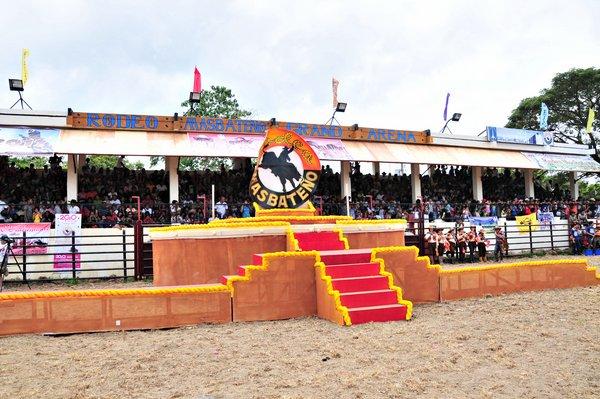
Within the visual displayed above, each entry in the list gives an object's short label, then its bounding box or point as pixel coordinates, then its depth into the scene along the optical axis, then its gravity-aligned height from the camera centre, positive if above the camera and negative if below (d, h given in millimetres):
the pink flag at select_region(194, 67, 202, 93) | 22422 +5721
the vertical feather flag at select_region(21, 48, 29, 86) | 20102 +6047
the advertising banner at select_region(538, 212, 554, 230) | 21703 -695
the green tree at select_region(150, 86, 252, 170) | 37062 +7898
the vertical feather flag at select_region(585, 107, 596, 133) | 30562 +4956
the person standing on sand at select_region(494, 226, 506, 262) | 18625 -1490
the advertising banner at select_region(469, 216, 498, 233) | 20500 -695
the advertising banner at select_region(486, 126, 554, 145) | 26219 +3601
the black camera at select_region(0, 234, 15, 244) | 11669 -527
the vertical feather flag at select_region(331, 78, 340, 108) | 24562 +5893
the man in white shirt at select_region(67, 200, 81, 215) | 15805 +231
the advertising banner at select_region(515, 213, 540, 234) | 20609 -751
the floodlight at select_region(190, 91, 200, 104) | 22391 +5138
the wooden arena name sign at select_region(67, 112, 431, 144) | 18922 +3442
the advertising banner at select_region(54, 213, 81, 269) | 14453 -558
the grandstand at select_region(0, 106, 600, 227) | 16875 +1737
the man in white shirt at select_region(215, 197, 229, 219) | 17438 +78
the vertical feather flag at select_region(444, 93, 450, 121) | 27844 +5236
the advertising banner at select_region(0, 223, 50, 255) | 14209 -467
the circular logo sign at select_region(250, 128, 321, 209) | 10922 +829
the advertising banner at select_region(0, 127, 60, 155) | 16203 +2527
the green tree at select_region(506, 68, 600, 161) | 34938 +6885
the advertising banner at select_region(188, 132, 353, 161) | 18969 +2540
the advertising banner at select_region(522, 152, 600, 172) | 26609 +2183
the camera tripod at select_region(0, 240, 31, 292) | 11203 -1047
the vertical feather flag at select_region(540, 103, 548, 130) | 30469 +5091
